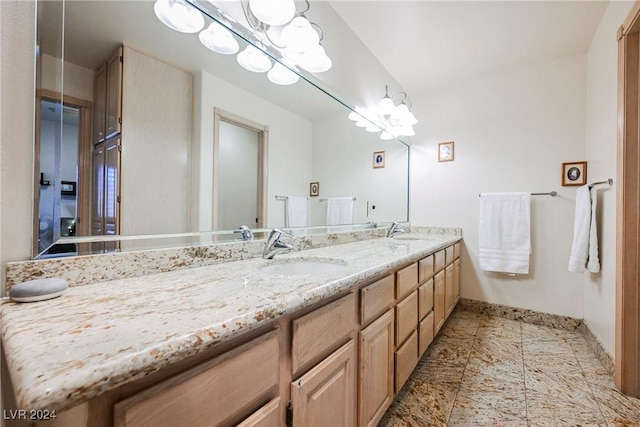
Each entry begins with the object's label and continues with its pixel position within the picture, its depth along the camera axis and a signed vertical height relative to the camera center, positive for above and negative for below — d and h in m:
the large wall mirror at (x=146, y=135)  0.70 +0.27
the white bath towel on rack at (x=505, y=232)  2.30 -0.16
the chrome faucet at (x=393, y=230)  2.36 -0.15
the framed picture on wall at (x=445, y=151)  2.70 +0.65
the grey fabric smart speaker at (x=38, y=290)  0.56 -0.18
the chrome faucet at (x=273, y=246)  1.17 -0.15
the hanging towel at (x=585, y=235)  1.78 -0.14
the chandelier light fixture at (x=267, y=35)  0.96 +0.83
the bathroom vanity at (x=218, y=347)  0.37 -0.23
